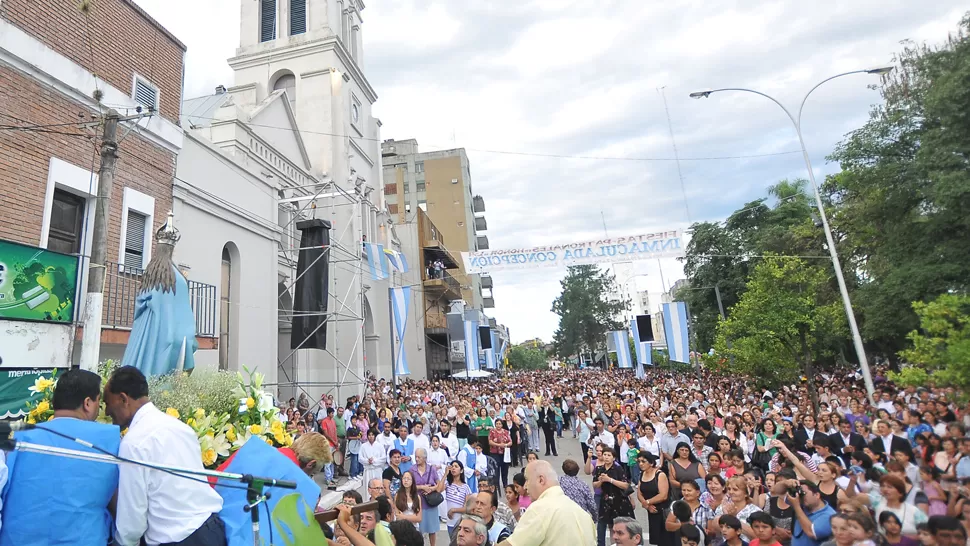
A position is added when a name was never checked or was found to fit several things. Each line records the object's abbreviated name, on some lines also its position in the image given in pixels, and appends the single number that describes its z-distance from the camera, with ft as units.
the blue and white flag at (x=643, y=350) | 81.85
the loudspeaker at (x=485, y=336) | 113.39
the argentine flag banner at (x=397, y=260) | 75.08
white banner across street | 52.49
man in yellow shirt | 10.39
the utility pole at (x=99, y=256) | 22.97
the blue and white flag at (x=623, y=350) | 93.09
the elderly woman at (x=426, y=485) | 23.16
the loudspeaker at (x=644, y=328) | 79.77
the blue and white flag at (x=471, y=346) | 90.07
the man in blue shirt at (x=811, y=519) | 15.72
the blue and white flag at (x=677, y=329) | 68.85
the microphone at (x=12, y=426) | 6.42
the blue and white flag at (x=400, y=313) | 68.03
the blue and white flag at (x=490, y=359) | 112.98
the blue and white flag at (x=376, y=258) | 66.22
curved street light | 43.78
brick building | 27.63
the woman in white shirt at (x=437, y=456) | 27.98
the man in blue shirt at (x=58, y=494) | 7.63
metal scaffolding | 60.08
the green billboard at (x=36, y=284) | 25.50
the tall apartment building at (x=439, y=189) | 181.88
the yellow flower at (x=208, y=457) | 10.77
